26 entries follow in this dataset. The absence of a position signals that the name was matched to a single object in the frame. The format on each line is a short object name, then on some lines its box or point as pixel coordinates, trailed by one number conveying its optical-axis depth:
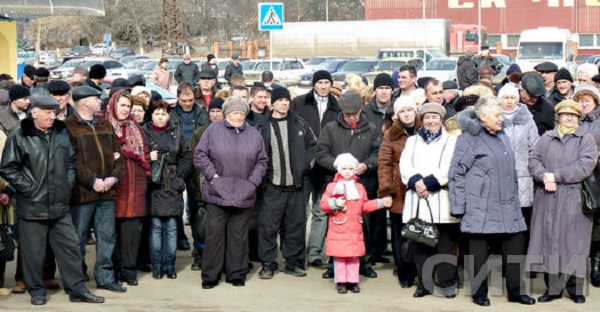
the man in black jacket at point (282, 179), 10.73
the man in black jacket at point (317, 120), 11.09
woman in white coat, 9.55
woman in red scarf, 10.12
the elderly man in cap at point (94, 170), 9.61
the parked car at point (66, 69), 46.50
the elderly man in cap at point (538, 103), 11.03
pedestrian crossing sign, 20.68
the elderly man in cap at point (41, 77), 13.40
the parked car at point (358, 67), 44.75
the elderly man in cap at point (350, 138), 10.53
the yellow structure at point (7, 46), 23.31
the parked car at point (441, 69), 41.66
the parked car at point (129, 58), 61.14
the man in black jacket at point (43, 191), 9.11
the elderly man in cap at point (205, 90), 13.53
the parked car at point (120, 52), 71.33
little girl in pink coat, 9.80
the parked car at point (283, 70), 46.29
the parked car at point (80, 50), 77.82
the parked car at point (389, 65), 43.92
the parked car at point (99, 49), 77.78
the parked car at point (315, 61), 53.28
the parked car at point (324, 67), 43.38
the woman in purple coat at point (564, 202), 9.48
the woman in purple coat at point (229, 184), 10.08
